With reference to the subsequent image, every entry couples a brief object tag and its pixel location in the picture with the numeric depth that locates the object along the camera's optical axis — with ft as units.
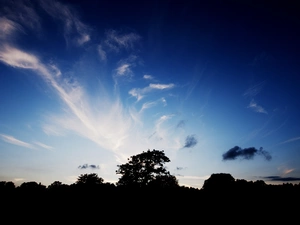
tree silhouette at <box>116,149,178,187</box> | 162.91
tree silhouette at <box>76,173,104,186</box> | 210.24
